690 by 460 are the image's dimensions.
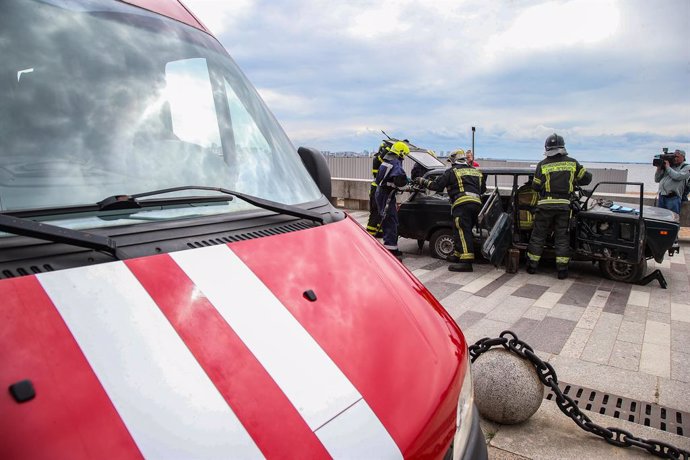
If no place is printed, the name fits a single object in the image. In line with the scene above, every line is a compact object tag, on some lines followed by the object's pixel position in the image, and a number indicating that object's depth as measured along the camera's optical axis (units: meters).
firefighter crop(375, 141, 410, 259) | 7.95
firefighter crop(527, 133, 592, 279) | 6.38
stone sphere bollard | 2.91
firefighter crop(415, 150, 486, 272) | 7.09
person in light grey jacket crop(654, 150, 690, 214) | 8.96
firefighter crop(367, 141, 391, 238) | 8.96
